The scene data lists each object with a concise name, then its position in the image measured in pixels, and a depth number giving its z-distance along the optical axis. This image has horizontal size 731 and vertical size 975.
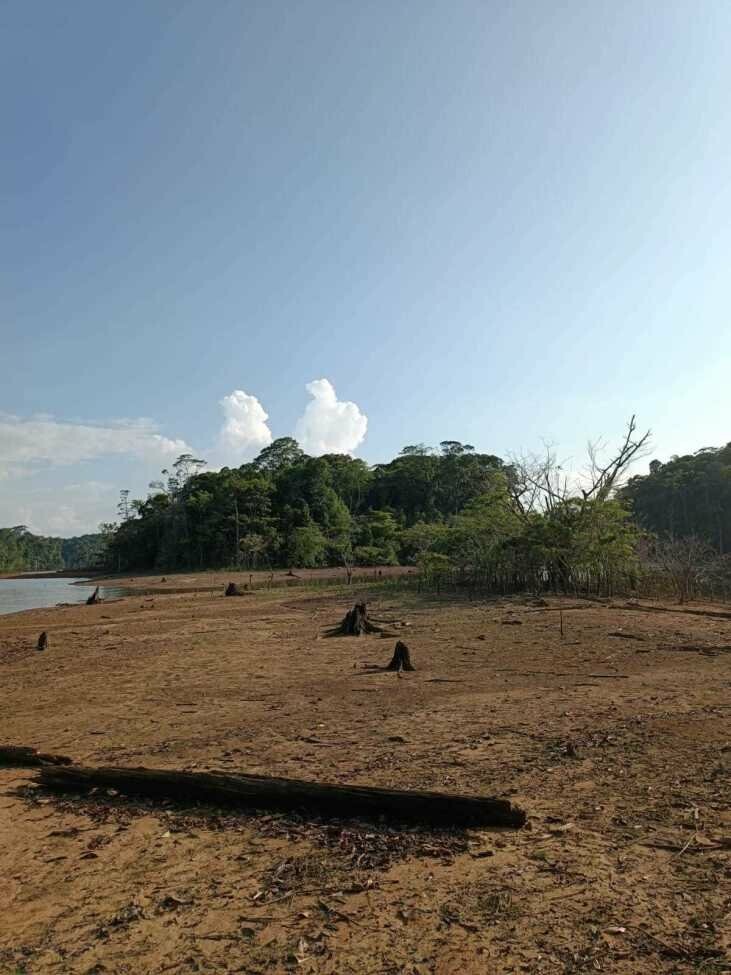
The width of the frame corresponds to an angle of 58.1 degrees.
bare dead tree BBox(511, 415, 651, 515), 29.51
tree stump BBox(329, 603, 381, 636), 16.80
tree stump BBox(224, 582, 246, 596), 34.75
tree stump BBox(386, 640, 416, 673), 11.47
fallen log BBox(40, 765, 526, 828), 4.66
